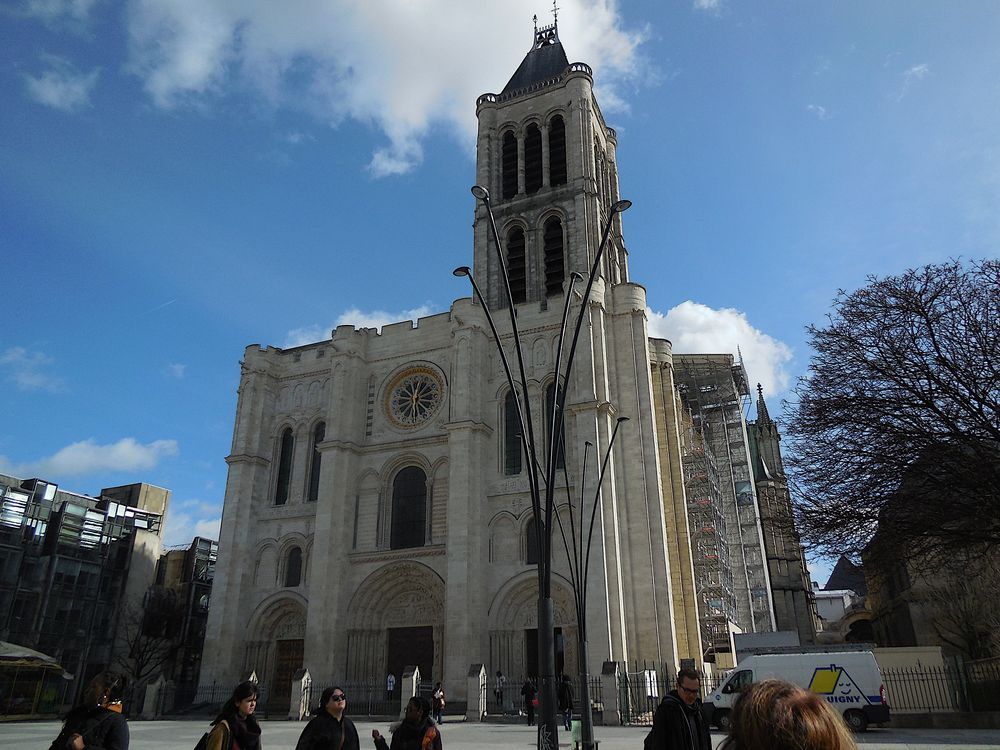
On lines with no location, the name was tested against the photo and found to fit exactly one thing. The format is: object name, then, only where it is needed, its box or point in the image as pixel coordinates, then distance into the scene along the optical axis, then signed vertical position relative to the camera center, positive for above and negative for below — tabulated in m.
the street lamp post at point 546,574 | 9.35 +1.52
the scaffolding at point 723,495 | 35.78 +10.11
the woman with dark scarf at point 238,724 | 5.07 -0.25
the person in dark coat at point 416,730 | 6.07 -0.36
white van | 16.62 +0.01
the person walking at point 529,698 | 20.73 -0.42
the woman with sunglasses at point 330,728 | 5.20 -0.29
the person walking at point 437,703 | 19.98 -0.49
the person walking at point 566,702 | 19.09 -0.49
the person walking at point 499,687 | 24.09 -0.13
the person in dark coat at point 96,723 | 4.93 -0.23
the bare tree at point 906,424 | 12.98 +4.40
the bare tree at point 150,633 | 36.59 +2.62
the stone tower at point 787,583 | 55.47 +6.94
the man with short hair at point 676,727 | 4.94 -0.30
